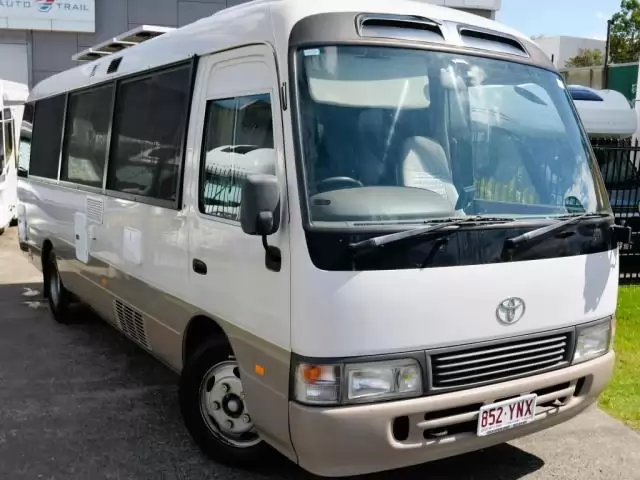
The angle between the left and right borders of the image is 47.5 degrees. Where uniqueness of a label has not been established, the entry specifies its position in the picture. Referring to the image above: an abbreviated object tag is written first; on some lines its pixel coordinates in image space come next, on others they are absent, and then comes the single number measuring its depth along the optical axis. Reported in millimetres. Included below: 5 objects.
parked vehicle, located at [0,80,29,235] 14422
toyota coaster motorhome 3250
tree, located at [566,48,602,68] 47462
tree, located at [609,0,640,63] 38812
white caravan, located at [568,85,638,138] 13516
